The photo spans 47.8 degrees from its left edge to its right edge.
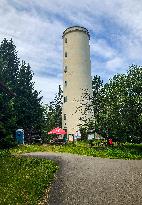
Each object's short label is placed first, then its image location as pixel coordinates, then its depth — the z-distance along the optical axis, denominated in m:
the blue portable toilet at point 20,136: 18.72
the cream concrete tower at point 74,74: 25.45
